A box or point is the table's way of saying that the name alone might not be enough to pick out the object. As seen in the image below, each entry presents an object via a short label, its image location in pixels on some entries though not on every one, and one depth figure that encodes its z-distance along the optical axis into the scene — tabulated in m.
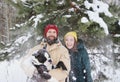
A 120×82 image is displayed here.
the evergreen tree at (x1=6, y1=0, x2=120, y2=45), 3.41
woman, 2.71
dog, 2.14
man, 2.17
